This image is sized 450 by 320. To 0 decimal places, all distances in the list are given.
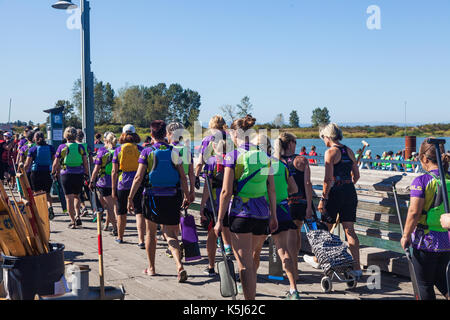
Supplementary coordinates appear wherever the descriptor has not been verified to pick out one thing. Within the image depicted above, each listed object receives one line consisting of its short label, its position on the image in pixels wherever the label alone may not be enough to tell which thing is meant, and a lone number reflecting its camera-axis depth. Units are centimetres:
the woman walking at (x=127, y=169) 752
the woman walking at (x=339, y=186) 584
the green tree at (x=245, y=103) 10984
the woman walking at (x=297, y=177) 571
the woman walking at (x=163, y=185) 599
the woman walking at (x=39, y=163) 991
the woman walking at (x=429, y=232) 392
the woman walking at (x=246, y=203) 450
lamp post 1197
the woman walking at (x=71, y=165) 920
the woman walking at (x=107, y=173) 862
